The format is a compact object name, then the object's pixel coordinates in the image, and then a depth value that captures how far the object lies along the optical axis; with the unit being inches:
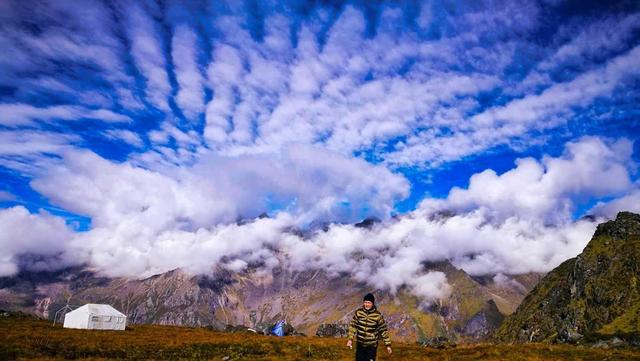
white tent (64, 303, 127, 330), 3014.3
